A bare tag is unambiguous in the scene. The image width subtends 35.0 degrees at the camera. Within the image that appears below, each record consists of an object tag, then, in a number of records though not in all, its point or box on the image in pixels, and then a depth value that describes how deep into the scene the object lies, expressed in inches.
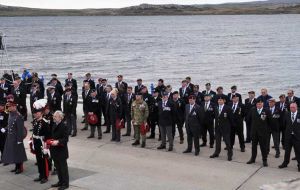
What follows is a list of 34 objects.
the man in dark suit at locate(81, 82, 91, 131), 635.5
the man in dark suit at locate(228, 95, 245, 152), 550.6
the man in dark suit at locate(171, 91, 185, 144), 572.7
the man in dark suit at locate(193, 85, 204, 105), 629.2
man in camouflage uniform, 566.6
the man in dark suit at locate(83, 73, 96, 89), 744.8
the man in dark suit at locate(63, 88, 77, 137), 629.9
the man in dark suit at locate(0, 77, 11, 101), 735.7
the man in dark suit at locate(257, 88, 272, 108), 579.4
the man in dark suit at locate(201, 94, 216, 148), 568.1
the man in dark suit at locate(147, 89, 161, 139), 621.0
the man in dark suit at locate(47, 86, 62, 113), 663.1
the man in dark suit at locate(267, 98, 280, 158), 522.6
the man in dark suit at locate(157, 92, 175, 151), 556.4
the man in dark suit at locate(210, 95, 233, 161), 513.9
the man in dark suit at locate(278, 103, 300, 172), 472.4
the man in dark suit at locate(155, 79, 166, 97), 672.4
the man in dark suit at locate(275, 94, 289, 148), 536.3
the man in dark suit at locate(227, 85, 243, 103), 625.2
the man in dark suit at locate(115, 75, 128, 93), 690.0
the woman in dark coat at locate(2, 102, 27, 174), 470.0
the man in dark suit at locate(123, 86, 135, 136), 653.0
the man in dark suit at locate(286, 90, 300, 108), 570.6
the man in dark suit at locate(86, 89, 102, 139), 621.6
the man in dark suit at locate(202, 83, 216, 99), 650.3
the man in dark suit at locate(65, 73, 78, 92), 754.9
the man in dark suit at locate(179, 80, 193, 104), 660.2
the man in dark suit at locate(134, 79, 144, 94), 691.8
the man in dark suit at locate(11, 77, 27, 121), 718.5
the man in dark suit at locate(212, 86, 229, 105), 606.2
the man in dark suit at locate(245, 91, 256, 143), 577.0
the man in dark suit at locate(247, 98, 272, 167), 490.6
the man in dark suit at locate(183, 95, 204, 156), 533.0
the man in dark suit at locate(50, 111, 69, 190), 415.5
